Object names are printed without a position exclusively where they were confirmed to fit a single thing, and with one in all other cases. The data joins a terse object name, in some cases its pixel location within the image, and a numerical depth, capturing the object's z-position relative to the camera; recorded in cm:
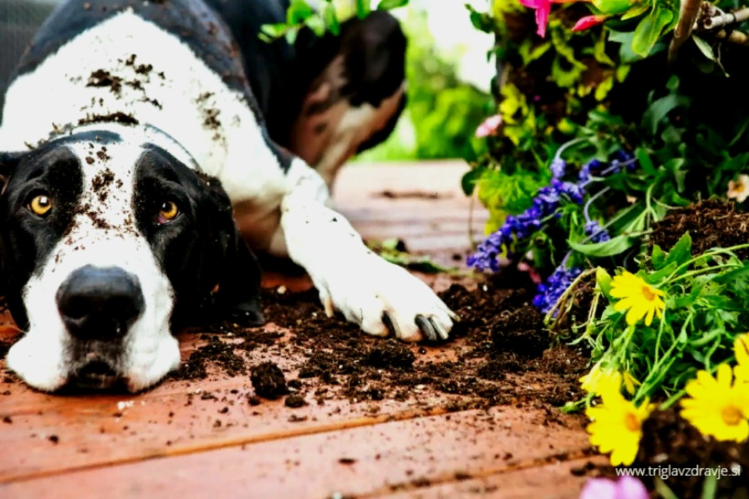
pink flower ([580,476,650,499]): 75
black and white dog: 96
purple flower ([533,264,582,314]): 112
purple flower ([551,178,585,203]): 118
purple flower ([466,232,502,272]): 122
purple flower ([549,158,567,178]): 120
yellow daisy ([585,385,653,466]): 83
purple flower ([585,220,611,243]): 114
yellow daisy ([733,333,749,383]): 83
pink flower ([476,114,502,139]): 135
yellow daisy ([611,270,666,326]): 89
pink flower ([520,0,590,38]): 101
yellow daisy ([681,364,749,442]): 81
